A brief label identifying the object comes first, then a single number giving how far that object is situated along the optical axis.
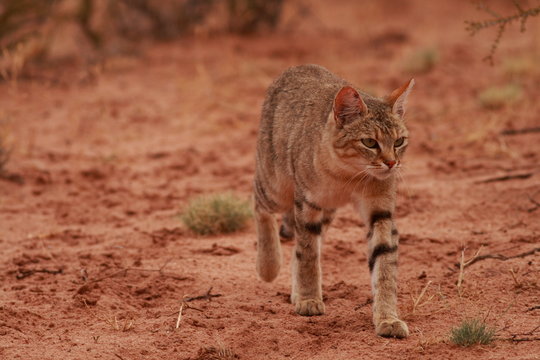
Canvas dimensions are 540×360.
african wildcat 10.23
